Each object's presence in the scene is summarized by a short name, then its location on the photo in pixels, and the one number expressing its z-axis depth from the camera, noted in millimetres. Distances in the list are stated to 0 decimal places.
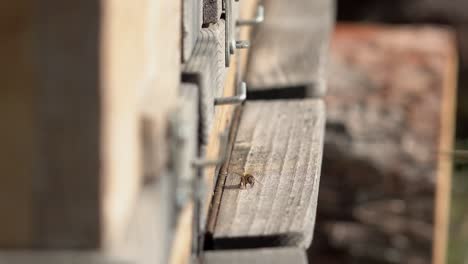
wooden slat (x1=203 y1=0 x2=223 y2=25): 1375
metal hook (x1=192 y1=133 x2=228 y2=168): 1192
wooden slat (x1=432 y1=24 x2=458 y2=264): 2940
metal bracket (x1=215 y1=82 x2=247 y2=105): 1359
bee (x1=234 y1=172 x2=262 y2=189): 1372
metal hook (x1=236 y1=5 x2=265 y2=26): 1622
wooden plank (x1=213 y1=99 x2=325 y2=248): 1277
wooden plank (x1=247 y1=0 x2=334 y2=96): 1773
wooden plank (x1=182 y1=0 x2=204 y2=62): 1253
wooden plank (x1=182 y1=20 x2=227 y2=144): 1242
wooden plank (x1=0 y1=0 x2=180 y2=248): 1024
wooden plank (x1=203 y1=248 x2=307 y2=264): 1241
